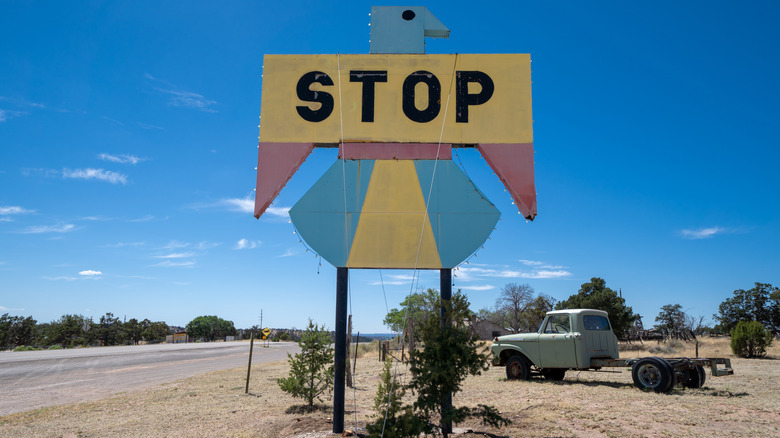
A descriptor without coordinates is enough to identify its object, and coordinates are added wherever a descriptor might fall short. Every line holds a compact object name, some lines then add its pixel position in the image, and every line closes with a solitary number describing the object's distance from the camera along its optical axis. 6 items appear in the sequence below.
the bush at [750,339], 22.03
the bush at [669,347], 25.78
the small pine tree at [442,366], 5.43
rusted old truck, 11.34
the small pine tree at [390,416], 5.24
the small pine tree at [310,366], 9.67
